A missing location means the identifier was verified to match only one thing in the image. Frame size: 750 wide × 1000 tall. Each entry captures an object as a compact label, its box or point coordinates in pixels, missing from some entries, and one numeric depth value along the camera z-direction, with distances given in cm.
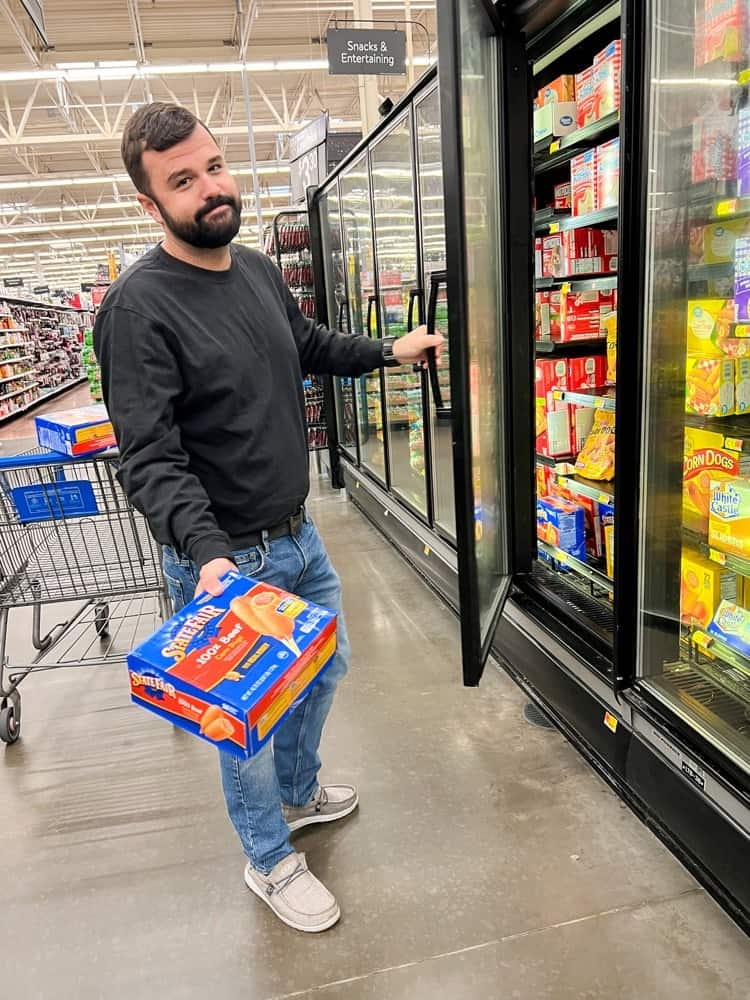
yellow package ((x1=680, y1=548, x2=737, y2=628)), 203
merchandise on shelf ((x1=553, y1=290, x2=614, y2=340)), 278
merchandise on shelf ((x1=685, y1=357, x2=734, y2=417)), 190
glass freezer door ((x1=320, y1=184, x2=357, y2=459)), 554
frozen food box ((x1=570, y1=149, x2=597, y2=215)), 245
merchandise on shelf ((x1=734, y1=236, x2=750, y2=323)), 173
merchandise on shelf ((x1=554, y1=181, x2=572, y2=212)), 287
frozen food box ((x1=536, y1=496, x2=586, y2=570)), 288
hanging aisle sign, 578
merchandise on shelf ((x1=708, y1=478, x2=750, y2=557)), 186
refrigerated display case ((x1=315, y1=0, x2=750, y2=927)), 171
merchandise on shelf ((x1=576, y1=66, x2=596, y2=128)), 241
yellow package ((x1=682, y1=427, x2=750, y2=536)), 189
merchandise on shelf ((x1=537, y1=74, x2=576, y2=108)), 255
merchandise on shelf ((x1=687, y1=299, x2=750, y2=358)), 184
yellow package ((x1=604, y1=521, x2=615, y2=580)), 266
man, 147
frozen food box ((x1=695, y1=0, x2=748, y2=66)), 167
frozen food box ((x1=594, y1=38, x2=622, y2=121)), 227
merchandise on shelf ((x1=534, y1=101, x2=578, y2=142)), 254
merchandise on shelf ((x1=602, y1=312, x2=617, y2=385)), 261
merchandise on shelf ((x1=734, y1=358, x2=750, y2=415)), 190
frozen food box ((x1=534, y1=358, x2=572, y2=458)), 292
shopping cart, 269
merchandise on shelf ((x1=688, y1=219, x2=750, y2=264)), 184
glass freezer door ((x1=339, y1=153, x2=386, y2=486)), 482
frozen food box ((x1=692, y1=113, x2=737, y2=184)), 175
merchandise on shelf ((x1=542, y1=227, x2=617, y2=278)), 269
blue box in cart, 258
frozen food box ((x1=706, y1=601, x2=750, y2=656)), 194
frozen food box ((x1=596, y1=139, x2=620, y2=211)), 232
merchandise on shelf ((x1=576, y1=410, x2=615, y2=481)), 271
